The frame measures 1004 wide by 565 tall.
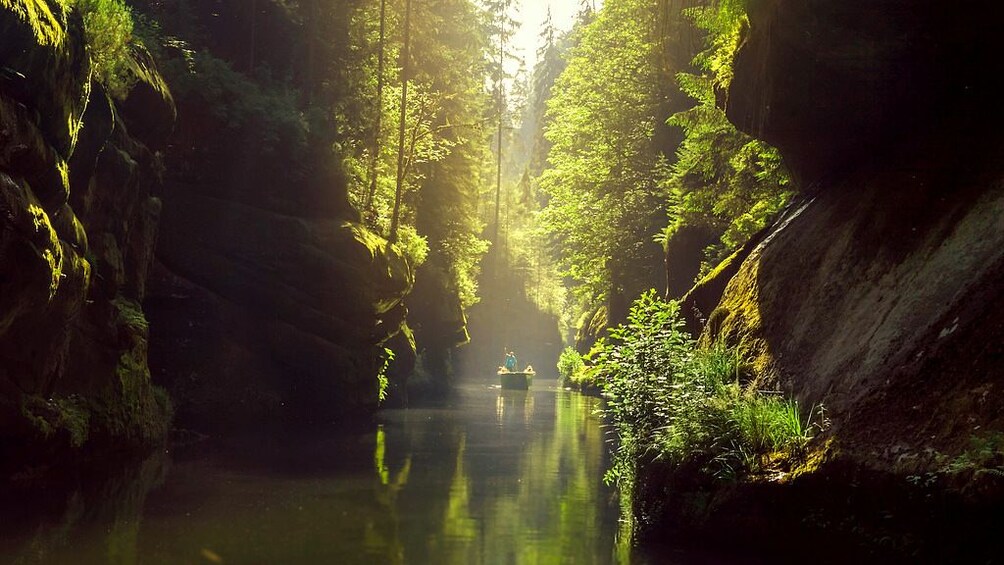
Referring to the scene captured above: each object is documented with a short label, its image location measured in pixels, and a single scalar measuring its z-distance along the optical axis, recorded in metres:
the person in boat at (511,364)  50.00
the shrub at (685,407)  8.69
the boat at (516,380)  46.28
